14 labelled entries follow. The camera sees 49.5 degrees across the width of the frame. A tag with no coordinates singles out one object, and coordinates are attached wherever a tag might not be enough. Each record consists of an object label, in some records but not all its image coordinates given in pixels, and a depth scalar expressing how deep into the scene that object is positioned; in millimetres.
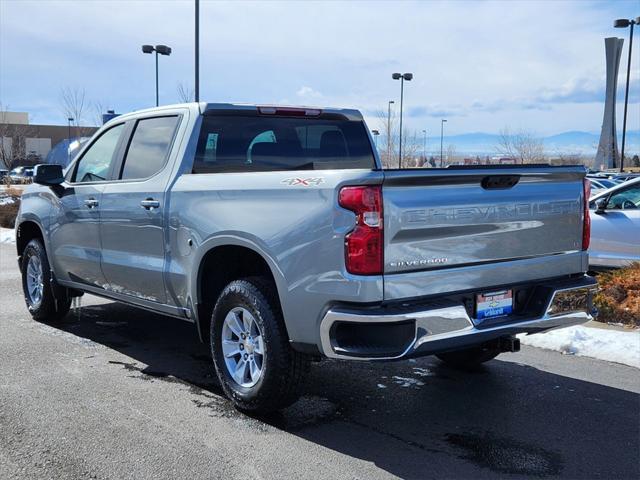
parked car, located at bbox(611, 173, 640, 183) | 21789
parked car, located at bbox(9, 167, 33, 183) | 41522
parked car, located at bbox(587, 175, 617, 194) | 18566
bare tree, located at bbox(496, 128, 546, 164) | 45419
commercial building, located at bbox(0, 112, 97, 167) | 47406
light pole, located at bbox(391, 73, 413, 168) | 36438
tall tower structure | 52469
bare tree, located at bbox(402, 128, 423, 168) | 41100
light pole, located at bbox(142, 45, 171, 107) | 26906
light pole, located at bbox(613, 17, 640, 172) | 29766
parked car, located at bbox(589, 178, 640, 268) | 9398
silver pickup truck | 3854
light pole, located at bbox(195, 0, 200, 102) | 18252
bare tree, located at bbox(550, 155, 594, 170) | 50750
